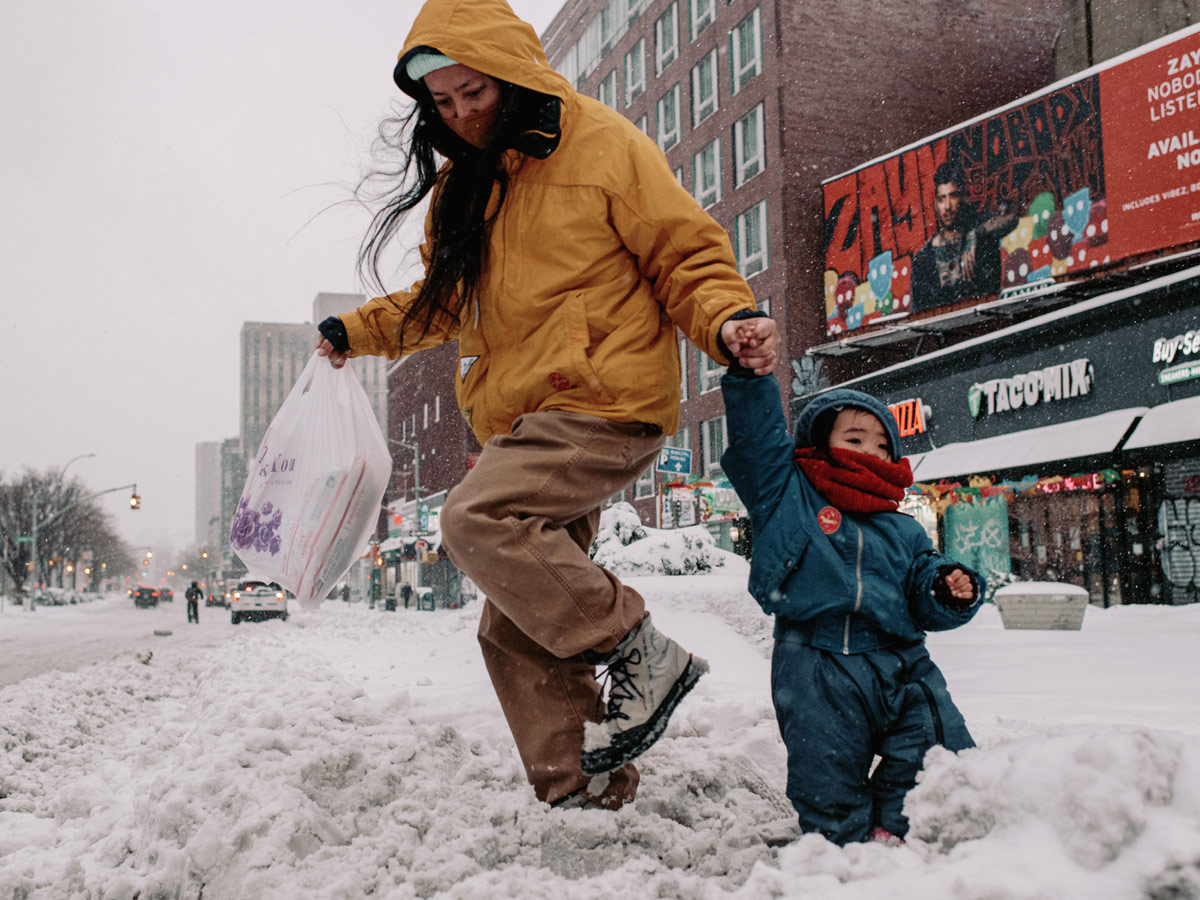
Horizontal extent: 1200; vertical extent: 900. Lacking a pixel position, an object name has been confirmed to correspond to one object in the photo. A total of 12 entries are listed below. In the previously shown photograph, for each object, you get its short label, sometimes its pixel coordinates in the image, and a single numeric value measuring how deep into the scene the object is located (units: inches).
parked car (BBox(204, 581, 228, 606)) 2650.1
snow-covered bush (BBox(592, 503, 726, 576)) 418.3
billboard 708.7
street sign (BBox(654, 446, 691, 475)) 599.2
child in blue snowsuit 84.7
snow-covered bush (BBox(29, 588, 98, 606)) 2306.8
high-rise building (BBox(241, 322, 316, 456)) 4319.4
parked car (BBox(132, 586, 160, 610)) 2442.2
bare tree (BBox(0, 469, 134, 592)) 2375.7
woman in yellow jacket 88.0
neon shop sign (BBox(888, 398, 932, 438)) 826.8
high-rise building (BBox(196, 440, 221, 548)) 6230.3
